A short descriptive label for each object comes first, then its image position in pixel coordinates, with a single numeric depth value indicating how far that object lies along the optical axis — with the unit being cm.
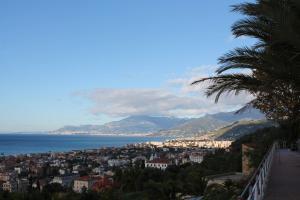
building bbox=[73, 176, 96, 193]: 6091
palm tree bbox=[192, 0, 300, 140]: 743
